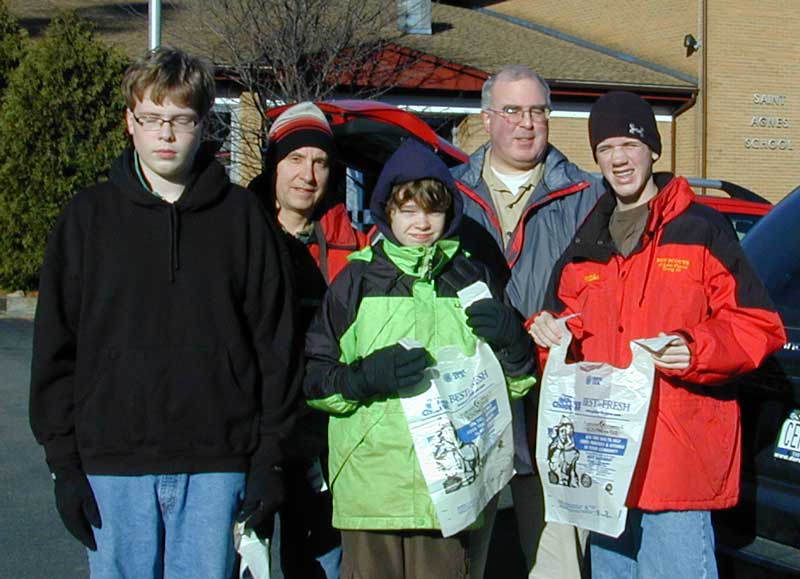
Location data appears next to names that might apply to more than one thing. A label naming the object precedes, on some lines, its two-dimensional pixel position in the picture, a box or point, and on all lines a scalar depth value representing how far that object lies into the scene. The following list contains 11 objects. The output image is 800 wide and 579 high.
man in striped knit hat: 3.56
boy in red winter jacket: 3.00
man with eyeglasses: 3.80
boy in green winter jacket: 3.17
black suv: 3.29
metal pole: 12.35
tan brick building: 20.61
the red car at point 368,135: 4.05
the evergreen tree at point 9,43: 16.66
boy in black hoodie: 2.81
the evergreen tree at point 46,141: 15.21
